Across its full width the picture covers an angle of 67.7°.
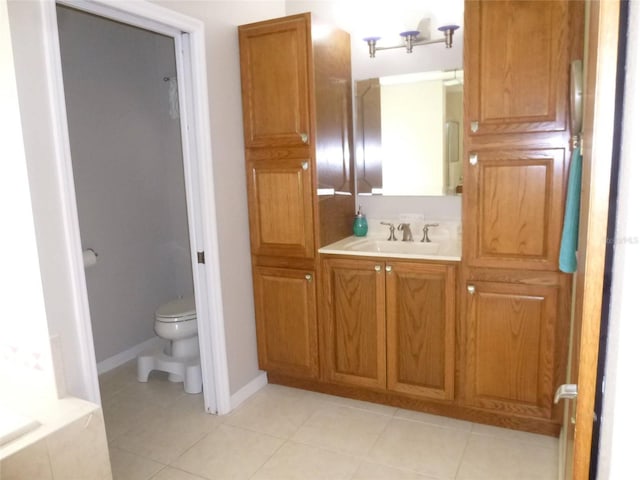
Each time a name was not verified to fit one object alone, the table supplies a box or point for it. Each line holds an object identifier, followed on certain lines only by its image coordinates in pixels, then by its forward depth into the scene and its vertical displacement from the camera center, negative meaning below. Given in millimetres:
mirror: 2711 +231
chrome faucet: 2867 -357
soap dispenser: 2988 -318
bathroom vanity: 2070 -392
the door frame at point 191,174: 1796 +36
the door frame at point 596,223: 690 -85
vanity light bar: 2604 +752
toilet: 2938 -1116
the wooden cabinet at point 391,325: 2395 -794
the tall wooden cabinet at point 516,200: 2018 -135
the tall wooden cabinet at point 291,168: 2535 +50
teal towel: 1531 -153
